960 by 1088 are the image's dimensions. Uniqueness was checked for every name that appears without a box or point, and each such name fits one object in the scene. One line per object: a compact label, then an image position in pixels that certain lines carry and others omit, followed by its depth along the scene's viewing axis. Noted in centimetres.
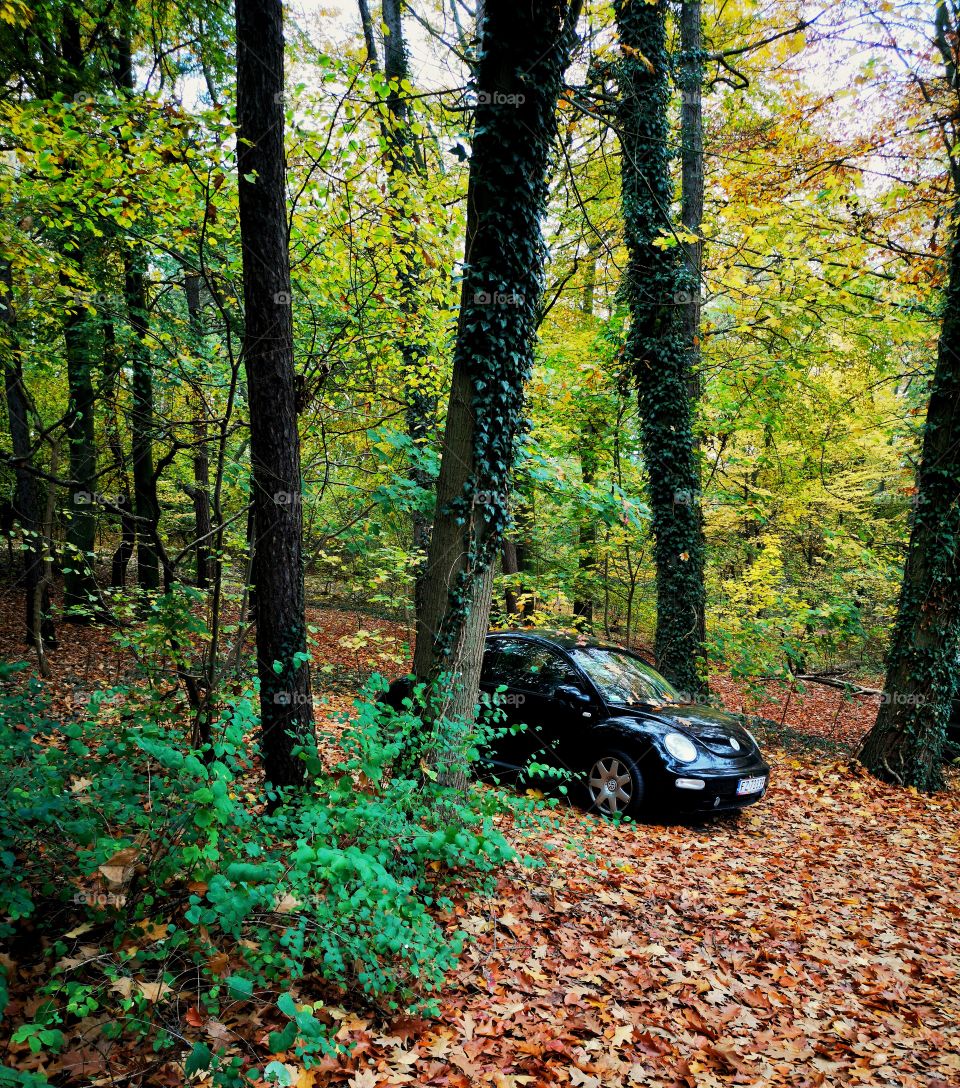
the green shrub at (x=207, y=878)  235
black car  570
